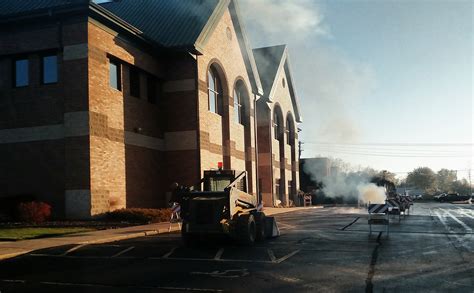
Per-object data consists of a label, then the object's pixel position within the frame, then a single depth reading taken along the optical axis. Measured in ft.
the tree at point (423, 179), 443.32
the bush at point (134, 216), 67.31
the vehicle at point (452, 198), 236.73
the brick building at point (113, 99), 66.90
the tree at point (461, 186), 383.98
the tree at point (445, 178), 487.61
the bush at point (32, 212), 61.11
